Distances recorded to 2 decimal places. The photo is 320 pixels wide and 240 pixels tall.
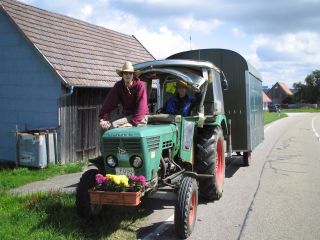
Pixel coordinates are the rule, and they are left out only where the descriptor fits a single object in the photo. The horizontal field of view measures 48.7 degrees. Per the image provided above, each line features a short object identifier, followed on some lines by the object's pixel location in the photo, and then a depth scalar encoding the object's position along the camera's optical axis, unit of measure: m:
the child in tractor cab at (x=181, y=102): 6.04
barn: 10.64
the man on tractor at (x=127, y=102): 5.13
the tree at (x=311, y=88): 79.08
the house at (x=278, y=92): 95.17
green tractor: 4.57
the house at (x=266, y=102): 70.37
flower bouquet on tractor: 4.23
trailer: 8.63
